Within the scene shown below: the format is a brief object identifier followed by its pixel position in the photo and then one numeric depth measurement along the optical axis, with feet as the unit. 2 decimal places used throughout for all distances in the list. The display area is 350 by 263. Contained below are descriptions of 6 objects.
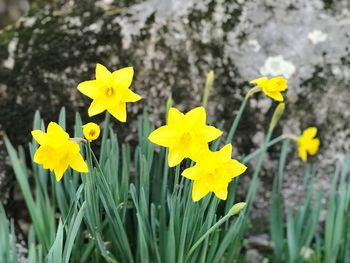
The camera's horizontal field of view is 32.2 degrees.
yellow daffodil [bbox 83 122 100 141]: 4.45
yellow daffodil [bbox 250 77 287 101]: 5.31
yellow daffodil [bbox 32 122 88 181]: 4.50
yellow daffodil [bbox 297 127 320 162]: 6.79
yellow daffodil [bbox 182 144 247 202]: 4.45
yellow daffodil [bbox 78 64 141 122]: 4.72
